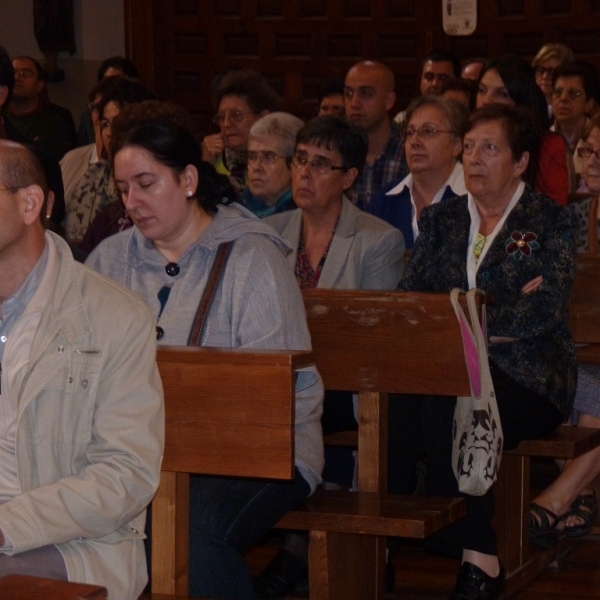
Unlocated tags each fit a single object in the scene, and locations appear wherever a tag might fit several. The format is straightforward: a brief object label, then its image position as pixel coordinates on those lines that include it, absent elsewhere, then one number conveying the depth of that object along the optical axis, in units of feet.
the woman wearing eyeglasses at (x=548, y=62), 37.36
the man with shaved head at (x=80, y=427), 11.43
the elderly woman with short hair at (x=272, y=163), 25.77
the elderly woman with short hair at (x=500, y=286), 18.89
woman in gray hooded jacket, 14.98
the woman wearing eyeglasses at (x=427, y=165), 25.11
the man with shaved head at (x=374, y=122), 29.22
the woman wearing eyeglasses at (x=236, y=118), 29.94
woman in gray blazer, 21.67
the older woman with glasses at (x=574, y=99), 34.48
